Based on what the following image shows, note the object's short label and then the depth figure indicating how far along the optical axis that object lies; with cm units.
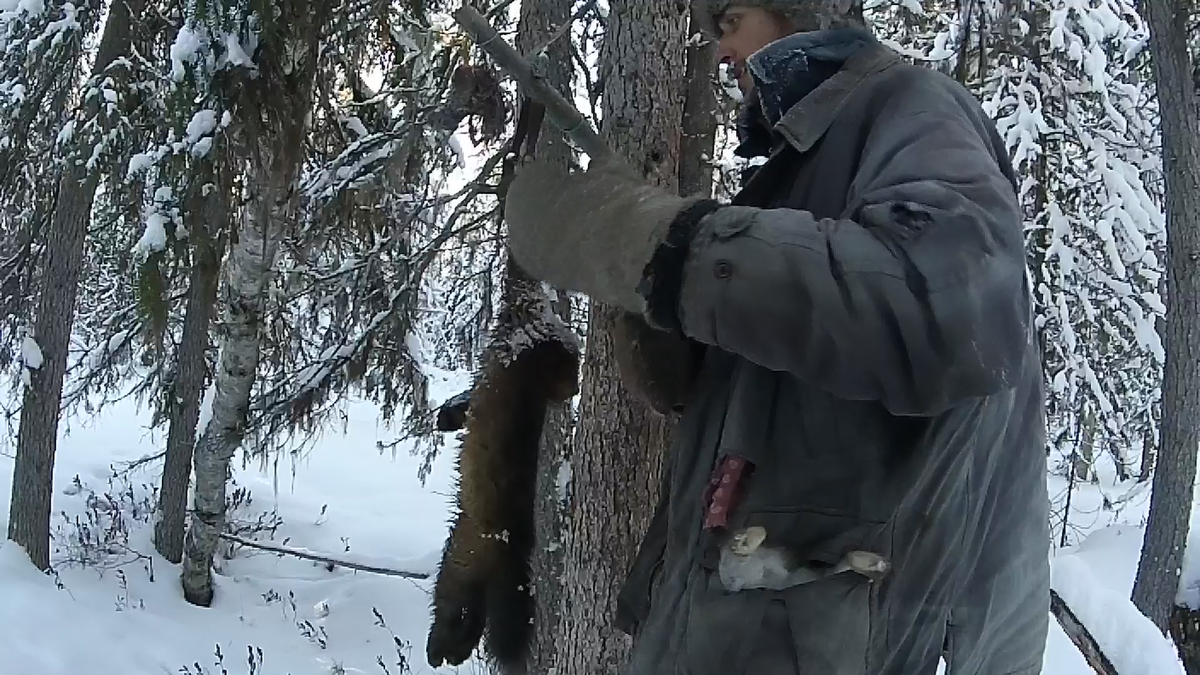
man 111
